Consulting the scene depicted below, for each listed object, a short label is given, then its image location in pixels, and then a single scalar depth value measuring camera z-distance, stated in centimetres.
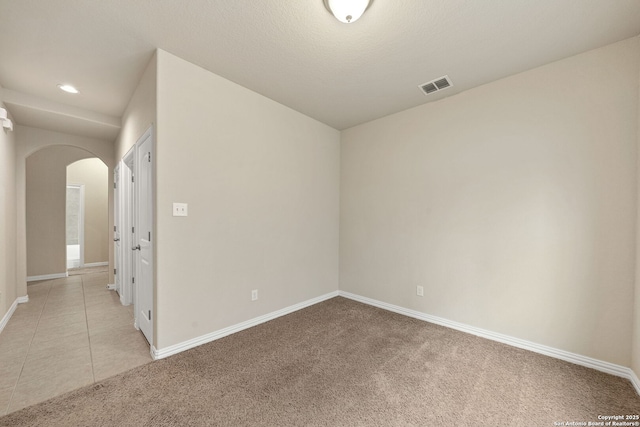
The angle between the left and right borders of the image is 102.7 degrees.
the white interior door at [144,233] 240
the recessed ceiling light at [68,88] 283
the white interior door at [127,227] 337
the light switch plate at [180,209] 231
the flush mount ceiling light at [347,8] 162
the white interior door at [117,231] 391
